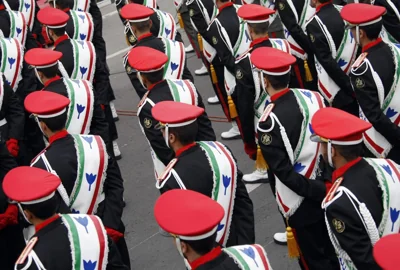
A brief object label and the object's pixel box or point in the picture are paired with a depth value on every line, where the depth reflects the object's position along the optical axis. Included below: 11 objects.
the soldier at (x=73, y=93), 10.38
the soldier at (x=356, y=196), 6.83
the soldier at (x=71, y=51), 12.16
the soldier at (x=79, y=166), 8.42
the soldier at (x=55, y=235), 6.80
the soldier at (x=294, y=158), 8.46
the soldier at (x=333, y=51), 11.40
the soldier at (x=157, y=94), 9.60
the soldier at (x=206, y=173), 7.63
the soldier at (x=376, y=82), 9.22
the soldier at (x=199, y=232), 5.97
